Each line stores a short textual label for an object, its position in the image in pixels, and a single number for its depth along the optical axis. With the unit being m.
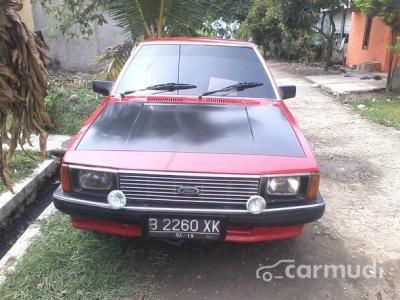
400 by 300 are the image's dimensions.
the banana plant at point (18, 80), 1.34
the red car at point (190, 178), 2.58
